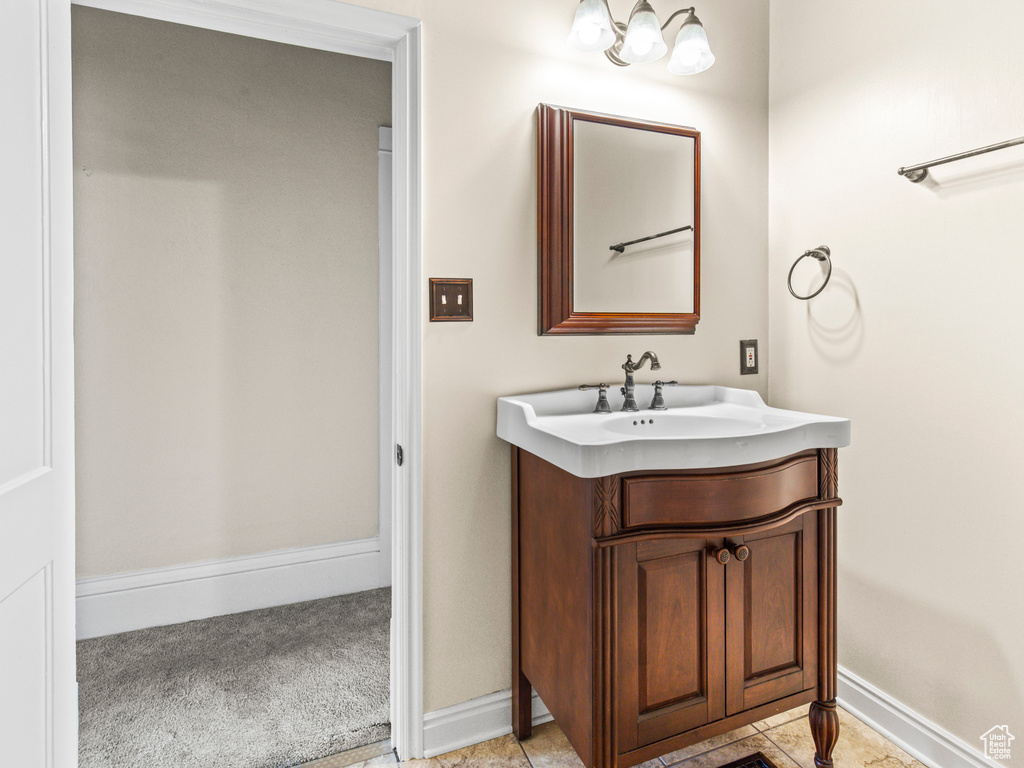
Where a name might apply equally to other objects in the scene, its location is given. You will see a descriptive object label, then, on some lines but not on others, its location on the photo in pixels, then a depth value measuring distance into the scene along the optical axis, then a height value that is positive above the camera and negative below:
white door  0.88 -0.04
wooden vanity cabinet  1.17 -0.51
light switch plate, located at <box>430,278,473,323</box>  1.47 +0.19
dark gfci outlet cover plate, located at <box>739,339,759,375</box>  1.90 +0.05
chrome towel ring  1.71 +0.36
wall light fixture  1.51 +0.92
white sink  1.14 -0.14
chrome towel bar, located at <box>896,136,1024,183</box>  1.27 +0.51
